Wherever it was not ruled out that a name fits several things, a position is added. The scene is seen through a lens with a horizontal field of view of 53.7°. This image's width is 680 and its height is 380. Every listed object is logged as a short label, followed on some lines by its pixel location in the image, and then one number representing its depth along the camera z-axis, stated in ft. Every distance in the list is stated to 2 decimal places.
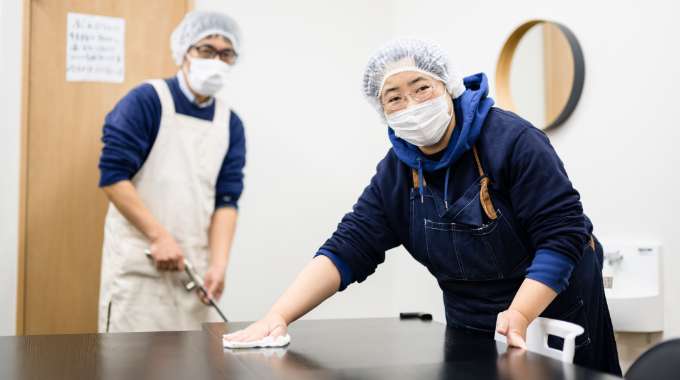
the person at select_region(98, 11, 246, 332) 6.68
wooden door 8.04
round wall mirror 6.94
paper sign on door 8.23
